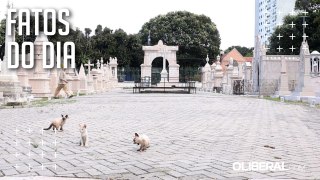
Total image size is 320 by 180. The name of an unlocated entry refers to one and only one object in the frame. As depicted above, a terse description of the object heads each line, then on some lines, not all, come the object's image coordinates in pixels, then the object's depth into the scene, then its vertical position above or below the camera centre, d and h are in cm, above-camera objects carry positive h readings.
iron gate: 3225 -20
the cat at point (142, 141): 624 -88
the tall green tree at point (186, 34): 6975 +881
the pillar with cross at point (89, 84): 3258 -3
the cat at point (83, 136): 661 -86
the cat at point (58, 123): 843 -82
